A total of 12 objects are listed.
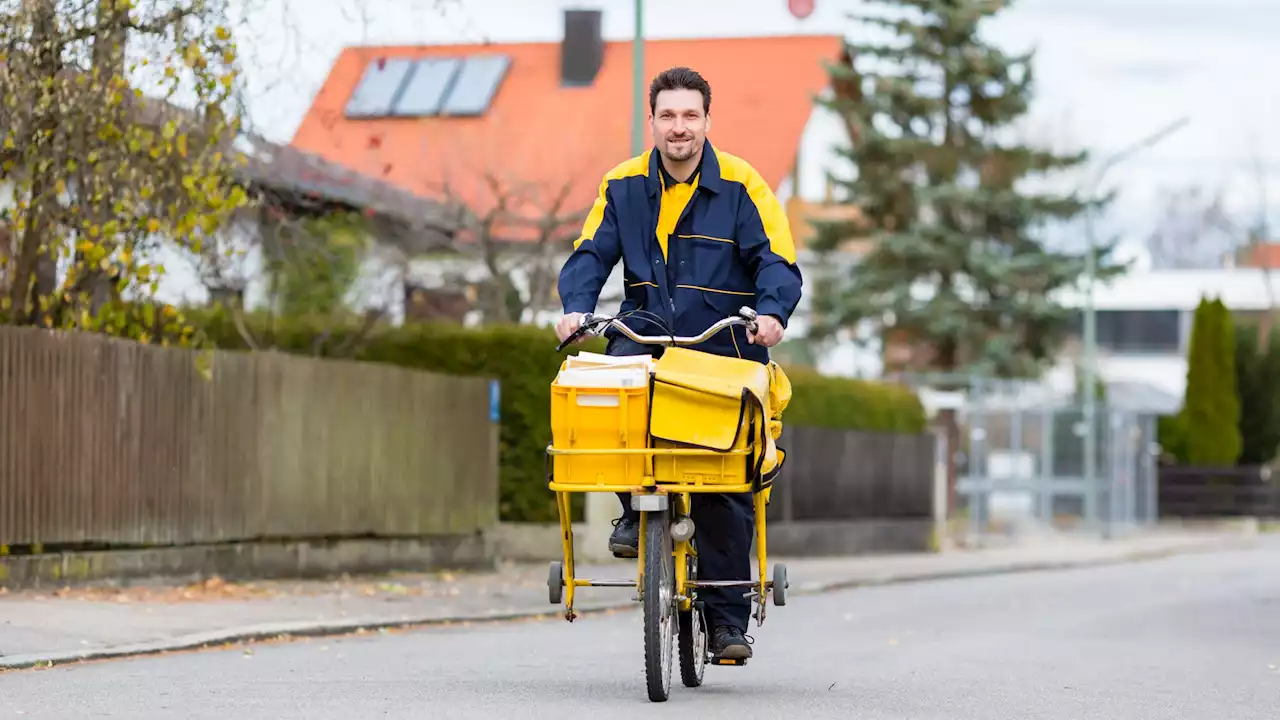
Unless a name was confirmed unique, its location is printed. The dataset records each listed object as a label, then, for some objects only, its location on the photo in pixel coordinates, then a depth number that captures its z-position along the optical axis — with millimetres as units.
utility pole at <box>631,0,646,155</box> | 20781
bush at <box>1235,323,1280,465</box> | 51531
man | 8539
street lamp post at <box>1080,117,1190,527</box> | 37500
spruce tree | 40844
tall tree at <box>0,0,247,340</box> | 14445
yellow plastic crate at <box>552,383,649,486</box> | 8062
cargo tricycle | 8070
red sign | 46969
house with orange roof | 29609
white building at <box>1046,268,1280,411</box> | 82188
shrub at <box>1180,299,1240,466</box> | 49875
